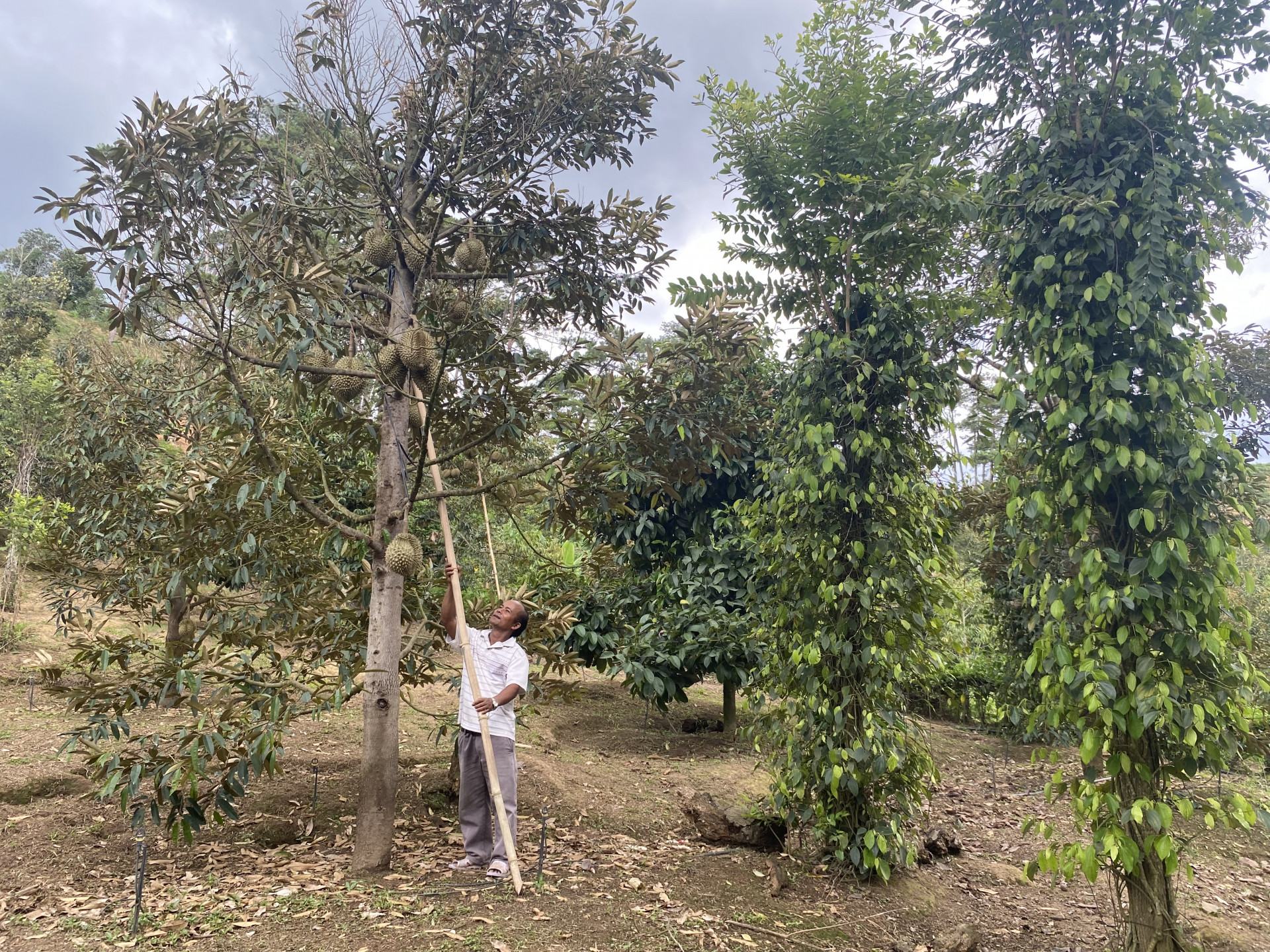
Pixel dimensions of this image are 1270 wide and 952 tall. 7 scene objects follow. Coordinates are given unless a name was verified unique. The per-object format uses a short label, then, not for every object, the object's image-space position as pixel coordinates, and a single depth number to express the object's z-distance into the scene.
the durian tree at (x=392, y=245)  3.64
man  4.11
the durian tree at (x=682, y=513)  4.66
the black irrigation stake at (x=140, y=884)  3.13
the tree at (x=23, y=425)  9.76
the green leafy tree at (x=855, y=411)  4.28
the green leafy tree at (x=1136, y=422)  3.07
